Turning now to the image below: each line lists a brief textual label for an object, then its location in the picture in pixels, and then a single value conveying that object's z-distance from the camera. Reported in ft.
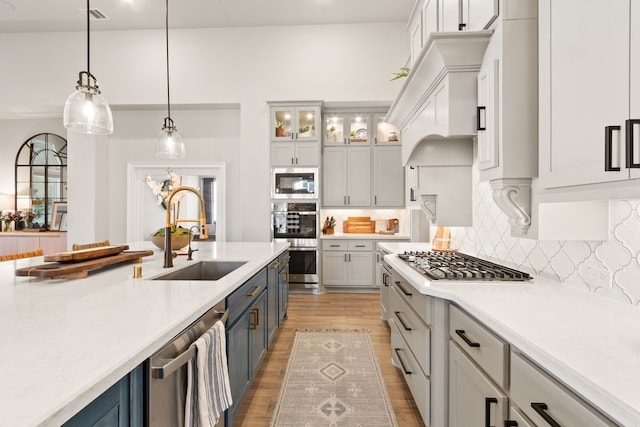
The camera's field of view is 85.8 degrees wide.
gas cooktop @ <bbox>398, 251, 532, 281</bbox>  5.55
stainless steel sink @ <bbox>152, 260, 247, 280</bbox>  7.86
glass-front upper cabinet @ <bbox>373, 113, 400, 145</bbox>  16.92
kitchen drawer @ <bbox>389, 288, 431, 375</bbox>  5.76
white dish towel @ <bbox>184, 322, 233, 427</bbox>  3.85
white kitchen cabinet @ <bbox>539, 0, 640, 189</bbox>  3.13
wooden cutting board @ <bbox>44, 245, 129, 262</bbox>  5.84
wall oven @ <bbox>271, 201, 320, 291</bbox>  16.33
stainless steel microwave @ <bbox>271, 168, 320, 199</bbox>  16.33
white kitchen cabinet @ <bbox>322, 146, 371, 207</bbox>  16.99
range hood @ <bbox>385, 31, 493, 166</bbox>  5.82
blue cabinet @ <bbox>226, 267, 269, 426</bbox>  5.65
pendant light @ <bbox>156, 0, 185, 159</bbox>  10.40
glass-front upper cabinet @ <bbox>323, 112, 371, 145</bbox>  17.06
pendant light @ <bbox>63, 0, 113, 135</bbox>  6.52
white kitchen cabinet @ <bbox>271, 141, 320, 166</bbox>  16.29
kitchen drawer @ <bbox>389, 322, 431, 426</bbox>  5.77
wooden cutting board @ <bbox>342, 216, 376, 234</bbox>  17.47
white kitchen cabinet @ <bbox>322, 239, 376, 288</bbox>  16.49
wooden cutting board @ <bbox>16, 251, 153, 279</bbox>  5.39
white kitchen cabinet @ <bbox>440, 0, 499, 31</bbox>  5.58
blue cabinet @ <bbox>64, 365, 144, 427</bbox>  2.47
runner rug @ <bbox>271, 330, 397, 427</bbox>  6.66
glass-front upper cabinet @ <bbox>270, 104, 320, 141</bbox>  16.37
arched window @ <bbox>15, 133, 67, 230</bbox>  20.35
